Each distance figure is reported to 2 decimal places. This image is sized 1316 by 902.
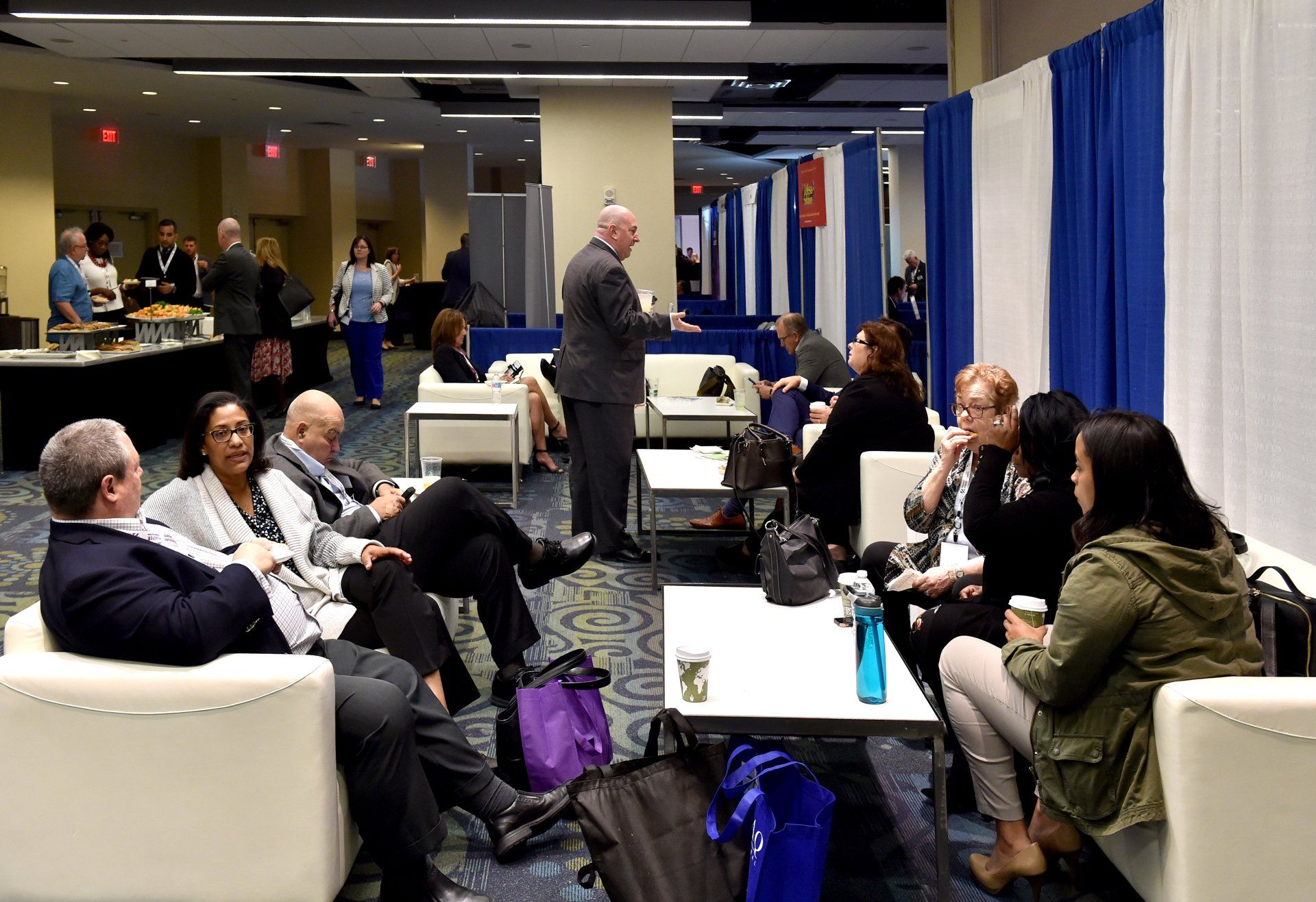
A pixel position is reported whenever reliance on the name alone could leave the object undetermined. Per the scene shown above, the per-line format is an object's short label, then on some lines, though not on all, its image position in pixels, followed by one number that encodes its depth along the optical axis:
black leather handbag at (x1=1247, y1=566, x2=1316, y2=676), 2.29
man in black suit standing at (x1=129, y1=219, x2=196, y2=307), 11.10
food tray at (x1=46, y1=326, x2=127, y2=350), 7.98
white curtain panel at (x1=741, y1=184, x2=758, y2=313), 13.31
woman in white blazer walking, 10.66
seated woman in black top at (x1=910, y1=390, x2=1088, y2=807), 2.85
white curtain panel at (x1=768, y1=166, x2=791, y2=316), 10.84
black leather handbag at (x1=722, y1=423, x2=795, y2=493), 4.73
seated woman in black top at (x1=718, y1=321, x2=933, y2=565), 4.57
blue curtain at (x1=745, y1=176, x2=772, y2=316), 12.00
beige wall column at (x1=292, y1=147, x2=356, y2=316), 19.84
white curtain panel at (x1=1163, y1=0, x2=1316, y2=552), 3.11
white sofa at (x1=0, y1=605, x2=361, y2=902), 2.20
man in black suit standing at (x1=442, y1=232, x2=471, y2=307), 14.17
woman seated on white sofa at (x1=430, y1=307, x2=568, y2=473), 7.83
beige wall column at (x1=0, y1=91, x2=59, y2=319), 13.44
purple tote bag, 2.97
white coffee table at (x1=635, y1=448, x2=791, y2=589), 4.81
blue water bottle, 2.40
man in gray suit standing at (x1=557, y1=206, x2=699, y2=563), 5.38
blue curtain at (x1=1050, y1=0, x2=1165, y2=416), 3.92
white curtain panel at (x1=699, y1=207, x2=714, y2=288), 20.97
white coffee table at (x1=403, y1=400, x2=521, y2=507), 6.82
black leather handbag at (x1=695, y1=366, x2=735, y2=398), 7.64
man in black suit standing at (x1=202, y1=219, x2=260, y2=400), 9.23
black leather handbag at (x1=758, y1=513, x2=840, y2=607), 3.12
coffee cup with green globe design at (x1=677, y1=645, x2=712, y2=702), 2.38
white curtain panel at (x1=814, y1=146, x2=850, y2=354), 8.32
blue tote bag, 2.15
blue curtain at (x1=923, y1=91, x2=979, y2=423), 5.97
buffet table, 7.82
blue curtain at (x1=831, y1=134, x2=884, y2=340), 7.41
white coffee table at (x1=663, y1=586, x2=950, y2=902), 2.34
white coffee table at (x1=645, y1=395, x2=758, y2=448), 6.59
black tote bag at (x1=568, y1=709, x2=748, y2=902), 2.19
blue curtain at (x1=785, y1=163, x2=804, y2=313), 10.26
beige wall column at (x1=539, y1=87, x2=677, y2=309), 11.55
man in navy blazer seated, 2.21
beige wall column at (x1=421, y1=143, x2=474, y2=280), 19.09
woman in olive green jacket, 2.15
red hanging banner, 8.84
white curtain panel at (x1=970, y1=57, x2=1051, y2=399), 4.90
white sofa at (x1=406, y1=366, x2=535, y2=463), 7.50
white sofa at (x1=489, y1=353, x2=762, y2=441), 8.96
